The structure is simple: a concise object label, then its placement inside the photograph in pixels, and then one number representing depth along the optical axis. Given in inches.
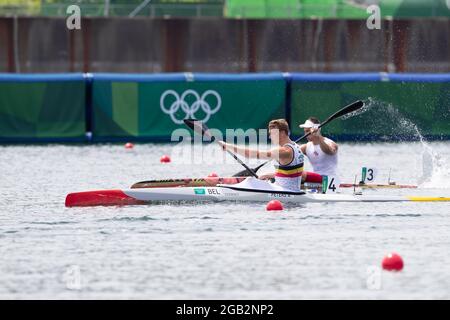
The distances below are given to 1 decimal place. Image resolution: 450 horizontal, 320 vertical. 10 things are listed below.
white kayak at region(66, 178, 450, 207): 792.3
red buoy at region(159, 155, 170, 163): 1095.3
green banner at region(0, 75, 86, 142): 1238.9
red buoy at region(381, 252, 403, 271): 580.7
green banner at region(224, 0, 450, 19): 1680.6
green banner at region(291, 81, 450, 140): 1264.8
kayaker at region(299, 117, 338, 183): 839.7
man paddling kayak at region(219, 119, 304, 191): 785.6
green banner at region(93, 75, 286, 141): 1250.0
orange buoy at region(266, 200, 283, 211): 773.9
